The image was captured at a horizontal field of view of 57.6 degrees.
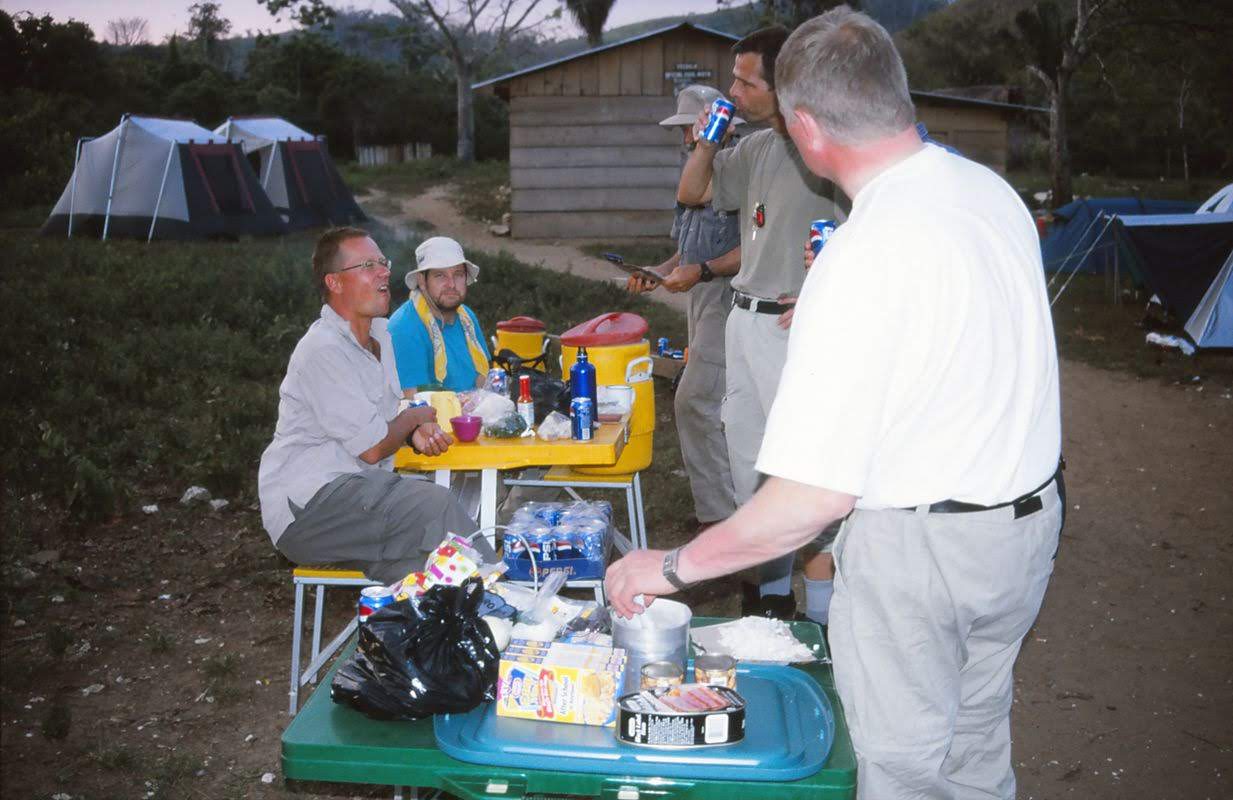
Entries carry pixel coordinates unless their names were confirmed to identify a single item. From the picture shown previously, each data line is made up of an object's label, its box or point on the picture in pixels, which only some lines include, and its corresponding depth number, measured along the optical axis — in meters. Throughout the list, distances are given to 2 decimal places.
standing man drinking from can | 4.22
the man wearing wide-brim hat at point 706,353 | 5.68
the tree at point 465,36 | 33.62
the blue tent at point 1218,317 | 10.73
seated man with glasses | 3.99
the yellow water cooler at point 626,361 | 5.01
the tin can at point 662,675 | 2.31
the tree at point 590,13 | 41.47
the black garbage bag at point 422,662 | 2.32
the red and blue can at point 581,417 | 4.39
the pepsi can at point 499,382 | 5.00
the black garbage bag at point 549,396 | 4.70
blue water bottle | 4.48
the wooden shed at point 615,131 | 18.31
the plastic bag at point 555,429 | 4.42
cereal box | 2.29
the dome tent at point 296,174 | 19.78
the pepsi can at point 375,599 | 2.66
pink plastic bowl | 4.32
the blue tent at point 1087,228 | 14.90
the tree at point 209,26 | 58.25
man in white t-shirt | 1.95
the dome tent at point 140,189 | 17.28
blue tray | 2.16
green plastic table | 2.14
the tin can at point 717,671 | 2.39
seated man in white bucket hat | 5.11
